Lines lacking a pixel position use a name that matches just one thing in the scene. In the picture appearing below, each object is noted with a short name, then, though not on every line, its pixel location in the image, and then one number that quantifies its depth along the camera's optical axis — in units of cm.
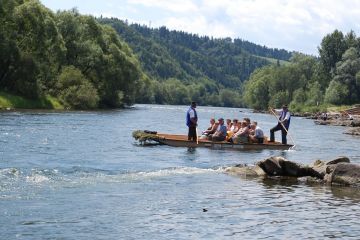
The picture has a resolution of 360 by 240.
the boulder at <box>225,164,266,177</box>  2441
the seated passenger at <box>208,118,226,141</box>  3684
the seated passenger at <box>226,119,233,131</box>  3908
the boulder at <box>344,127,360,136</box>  6263
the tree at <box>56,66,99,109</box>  8706
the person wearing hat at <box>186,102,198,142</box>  3629
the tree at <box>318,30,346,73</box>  14650
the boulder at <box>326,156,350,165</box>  2433
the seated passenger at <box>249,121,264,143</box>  3672
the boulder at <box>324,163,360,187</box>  2205
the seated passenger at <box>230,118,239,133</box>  3772
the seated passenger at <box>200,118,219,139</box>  3777
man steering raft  3800
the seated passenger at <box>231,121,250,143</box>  3625
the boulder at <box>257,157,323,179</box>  2405
